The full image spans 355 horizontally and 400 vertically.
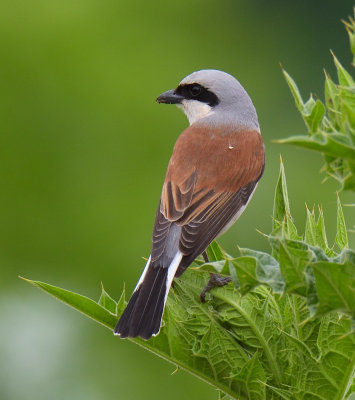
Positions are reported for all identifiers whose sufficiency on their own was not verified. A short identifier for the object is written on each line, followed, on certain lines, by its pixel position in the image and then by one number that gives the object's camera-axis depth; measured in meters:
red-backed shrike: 4.38
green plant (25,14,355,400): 3.48
